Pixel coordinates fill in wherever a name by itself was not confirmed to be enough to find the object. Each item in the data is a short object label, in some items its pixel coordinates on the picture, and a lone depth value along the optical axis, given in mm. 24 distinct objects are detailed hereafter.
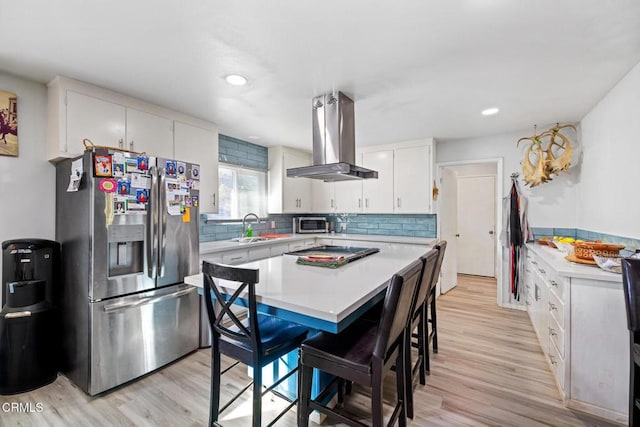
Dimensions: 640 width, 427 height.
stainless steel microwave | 4969
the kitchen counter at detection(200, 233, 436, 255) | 3149
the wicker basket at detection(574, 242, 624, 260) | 1986
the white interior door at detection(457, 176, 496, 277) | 5641
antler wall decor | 3230
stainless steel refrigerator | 2037
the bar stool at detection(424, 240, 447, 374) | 2275
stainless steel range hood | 2547
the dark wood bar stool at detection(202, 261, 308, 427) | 1371
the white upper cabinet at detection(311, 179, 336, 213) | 5008
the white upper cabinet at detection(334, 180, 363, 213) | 4750
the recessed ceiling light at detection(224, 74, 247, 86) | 2256
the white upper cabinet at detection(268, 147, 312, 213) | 4582
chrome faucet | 4034
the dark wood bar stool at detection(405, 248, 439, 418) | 1787
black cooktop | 2541
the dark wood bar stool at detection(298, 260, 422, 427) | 1254
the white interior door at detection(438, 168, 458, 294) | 4434
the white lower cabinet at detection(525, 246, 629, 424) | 1772
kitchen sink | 3766
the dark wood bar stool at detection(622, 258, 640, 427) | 1360
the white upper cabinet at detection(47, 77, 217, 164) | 2248
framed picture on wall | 2166
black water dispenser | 2010
